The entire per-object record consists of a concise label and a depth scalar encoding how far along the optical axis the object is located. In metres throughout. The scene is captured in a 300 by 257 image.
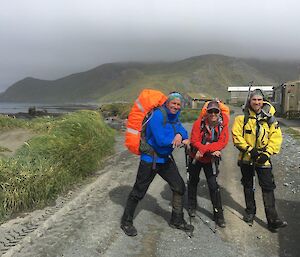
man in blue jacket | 4.33
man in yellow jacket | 4.66
